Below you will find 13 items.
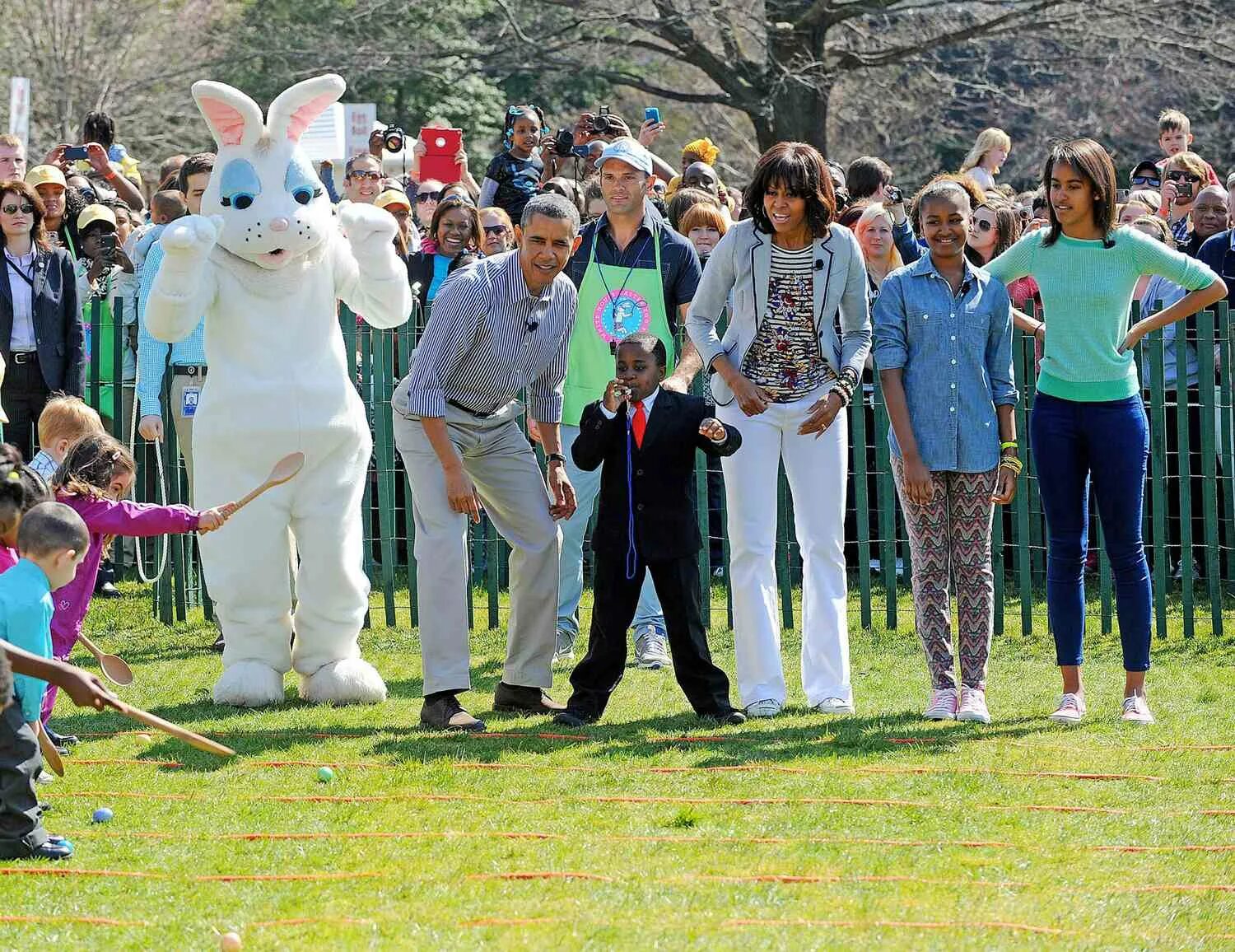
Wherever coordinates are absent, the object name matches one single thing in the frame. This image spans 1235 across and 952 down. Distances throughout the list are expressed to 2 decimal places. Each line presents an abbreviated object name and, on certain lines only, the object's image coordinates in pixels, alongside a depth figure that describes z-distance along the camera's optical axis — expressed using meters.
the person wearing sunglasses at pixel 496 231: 20.33
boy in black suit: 14.05
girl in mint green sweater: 13.93
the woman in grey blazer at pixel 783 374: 14.09
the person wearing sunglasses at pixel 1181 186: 22.91
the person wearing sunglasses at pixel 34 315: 18.61
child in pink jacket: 12.94
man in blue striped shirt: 13.87
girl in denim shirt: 14.03
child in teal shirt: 10.39
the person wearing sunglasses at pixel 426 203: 25.13
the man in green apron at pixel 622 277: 16.36
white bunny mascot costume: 14.51
